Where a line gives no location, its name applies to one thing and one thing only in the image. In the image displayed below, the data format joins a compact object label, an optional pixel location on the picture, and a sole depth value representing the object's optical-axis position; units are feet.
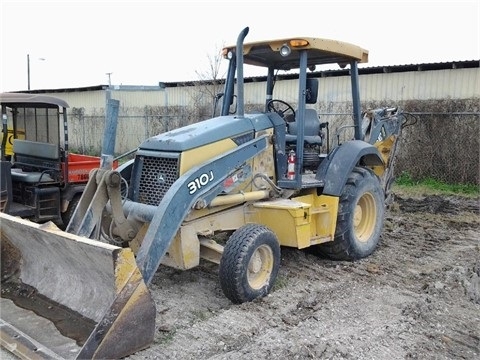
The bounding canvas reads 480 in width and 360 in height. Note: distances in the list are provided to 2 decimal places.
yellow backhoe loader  11.86
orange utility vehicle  24.09
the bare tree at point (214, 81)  55.26
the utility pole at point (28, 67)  112.06
